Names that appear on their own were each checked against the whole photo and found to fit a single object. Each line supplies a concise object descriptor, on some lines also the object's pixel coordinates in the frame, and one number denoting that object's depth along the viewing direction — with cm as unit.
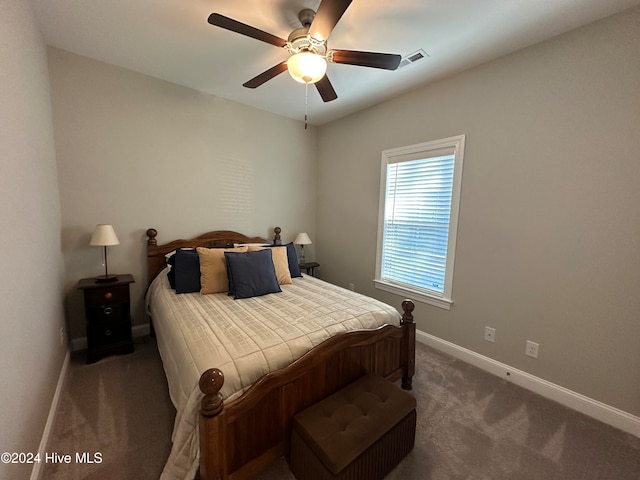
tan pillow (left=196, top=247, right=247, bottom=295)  242
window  259
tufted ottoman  120
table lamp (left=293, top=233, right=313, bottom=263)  373
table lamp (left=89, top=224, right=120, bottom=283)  230
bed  122
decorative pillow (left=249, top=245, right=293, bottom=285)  274
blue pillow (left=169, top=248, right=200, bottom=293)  242
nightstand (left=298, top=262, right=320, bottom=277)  379
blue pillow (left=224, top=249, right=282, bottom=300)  232
